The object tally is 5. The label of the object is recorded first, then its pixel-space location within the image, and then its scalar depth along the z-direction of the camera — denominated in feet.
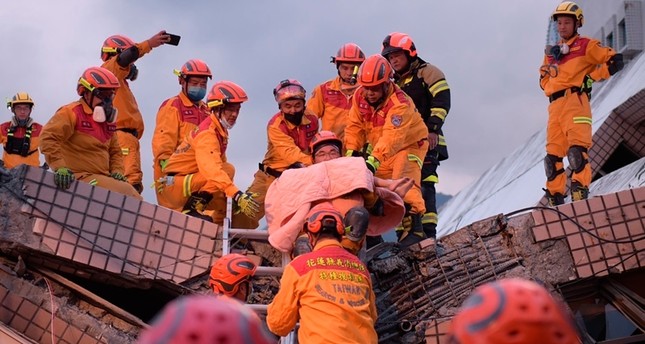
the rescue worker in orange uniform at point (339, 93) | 31.12
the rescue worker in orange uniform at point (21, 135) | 39.99
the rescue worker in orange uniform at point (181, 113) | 31.81
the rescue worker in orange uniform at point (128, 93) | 33.37
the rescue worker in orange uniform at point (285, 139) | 28.75
